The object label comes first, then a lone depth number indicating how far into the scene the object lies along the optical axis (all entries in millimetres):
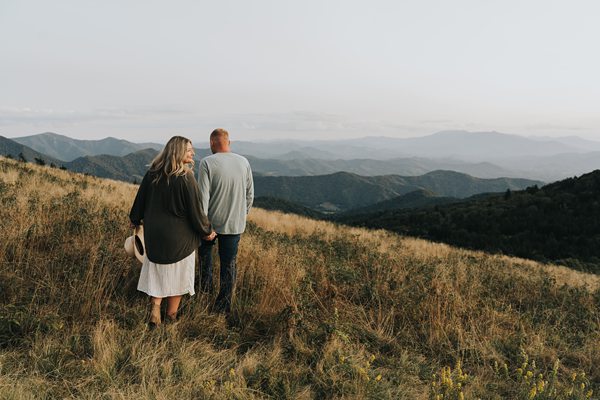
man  3898
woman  3316
